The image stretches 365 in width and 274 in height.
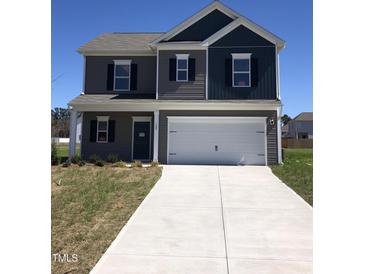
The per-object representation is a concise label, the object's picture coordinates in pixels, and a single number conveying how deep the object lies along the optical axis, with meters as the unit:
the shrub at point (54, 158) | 14.38
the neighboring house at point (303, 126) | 63.44
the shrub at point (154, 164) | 13.50
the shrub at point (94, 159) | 14.60
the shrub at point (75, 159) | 14.41
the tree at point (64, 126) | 31.39
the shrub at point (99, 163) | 13.90
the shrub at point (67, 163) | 13.76
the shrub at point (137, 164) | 13.27
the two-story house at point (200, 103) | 14.89
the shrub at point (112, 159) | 14.72
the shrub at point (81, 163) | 13.98
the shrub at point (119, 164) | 13.56
